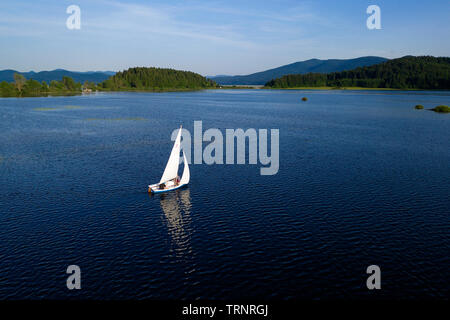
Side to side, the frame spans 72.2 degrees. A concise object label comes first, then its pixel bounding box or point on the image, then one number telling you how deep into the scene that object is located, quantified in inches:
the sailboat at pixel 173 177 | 2331.4
